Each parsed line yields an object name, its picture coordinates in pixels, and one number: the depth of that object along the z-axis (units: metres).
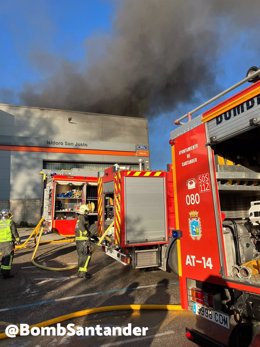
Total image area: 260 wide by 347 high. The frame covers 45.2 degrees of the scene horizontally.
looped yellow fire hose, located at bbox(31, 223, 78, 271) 6.84
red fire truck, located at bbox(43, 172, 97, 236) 11.20
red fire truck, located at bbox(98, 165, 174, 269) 5.97
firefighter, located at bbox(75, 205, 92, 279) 6.20
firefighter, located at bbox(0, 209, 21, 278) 6.27
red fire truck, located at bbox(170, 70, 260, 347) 2.62
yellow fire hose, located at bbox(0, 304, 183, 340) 3.93
